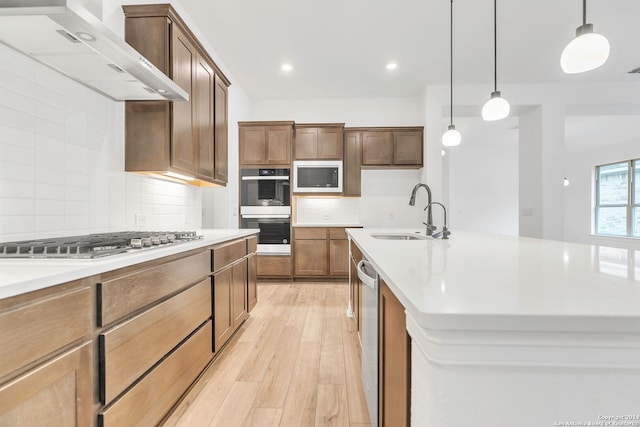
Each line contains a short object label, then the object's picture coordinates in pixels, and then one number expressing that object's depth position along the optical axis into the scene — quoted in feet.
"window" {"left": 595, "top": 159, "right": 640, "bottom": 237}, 18.66
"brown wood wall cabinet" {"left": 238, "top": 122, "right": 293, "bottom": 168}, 13.25
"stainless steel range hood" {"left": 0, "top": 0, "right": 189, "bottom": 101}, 3.02
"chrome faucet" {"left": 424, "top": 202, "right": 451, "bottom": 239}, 6.04
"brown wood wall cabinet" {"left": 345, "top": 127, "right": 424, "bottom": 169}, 13.87
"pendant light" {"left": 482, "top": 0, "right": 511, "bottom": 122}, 6.73
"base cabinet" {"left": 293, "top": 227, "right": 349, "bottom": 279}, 13.26
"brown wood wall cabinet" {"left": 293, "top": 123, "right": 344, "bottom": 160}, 13.66
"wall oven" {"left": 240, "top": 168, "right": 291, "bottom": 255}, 13.12
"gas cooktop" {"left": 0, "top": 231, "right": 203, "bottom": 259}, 3.12
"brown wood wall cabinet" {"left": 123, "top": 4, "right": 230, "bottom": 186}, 5.89
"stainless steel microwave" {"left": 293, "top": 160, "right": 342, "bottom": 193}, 13.58
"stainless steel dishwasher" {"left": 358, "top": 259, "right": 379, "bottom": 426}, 3.65
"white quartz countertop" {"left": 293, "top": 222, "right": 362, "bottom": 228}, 13.33
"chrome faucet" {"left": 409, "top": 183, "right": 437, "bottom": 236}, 6.63
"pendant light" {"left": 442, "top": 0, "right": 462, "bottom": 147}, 8.70
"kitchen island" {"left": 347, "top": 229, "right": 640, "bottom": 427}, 1.40
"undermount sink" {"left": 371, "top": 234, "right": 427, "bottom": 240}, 7.09
